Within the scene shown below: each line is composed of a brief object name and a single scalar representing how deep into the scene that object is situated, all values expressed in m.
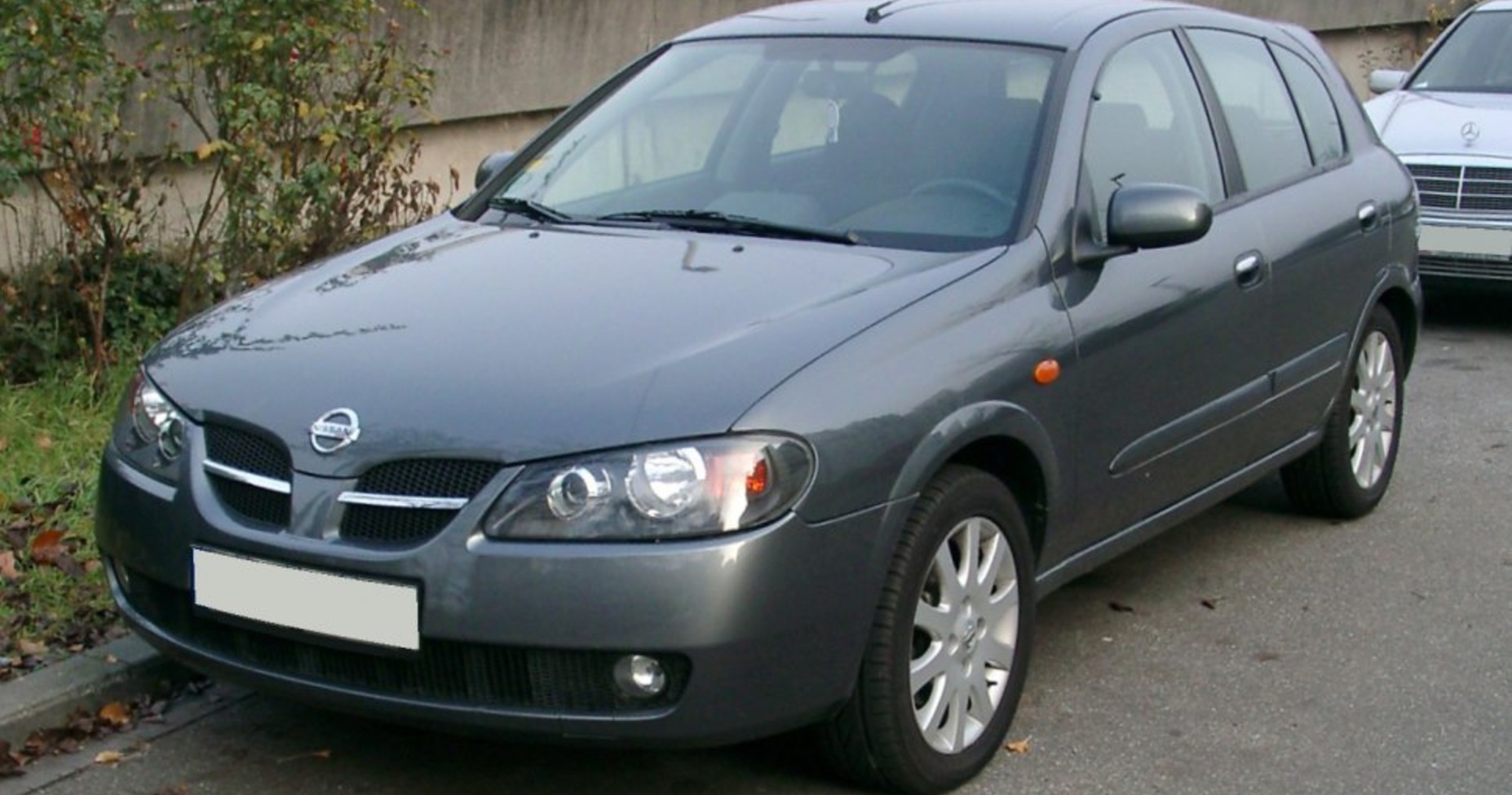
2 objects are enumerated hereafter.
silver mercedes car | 10.30
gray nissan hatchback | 4.02
